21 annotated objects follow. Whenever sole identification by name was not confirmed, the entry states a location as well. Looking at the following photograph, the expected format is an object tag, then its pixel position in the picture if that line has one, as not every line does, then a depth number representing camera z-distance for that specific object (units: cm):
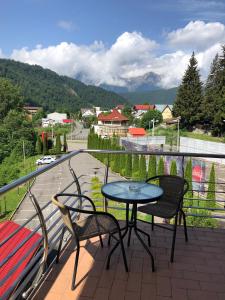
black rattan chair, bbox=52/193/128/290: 223
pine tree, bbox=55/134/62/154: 3766
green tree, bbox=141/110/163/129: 5625
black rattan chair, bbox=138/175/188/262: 289
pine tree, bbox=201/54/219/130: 3650
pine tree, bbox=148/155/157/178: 1884
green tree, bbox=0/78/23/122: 4594
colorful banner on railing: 1802
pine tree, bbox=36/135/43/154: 3947
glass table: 259
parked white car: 3014
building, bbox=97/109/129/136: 5162
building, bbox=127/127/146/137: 4523
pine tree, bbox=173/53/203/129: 3978
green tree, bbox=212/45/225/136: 3428
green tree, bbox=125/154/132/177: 2141
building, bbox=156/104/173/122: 7594
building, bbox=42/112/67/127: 9088
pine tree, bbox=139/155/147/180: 1912
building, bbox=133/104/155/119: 7938
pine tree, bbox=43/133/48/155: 3900
